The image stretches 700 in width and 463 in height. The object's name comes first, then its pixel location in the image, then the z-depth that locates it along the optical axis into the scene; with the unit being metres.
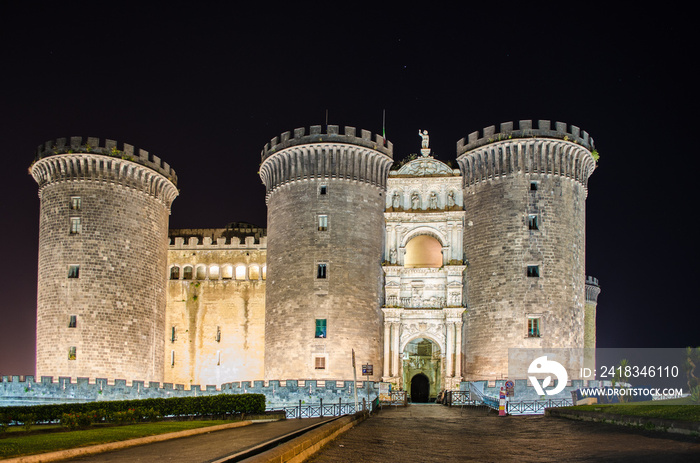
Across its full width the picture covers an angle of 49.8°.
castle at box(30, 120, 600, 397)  44.94
